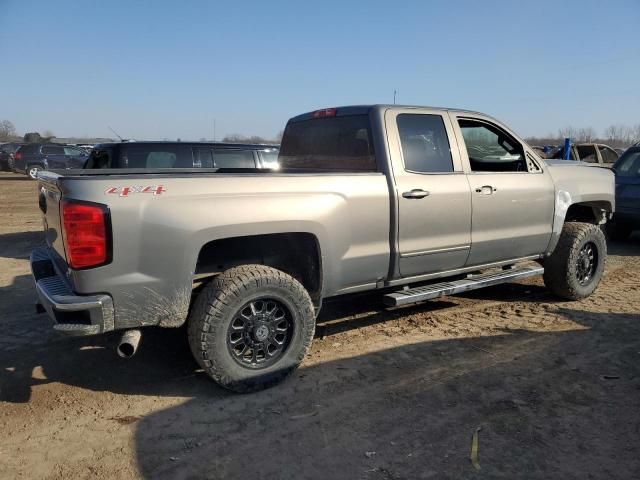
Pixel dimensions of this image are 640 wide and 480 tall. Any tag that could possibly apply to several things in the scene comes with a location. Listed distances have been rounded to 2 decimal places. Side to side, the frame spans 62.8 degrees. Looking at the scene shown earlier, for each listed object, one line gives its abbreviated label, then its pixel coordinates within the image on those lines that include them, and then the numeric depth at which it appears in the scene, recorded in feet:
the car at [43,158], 78.59
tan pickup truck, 10.34
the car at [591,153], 57.16
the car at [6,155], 92.07
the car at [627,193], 29.96
